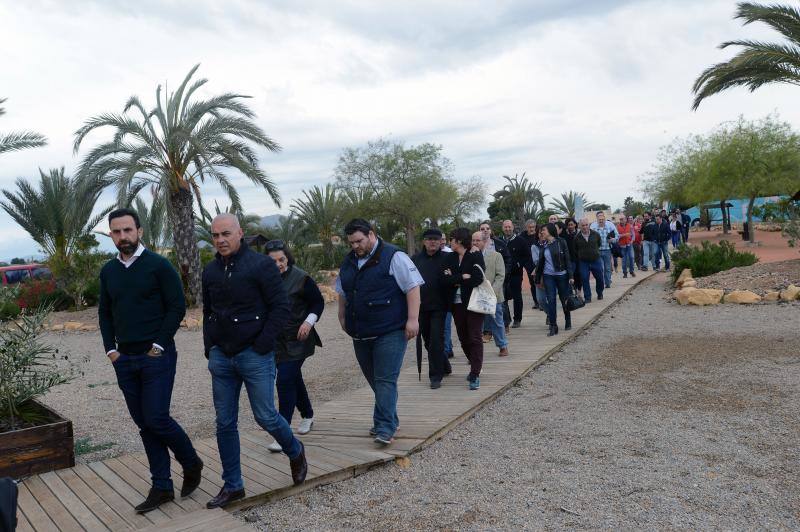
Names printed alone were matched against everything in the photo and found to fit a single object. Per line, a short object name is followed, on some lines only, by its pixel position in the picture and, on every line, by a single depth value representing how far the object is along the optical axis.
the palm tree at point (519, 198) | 50.50
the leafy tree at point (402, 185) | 40.97
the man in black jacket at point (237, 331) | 3.90
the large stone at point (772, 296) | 12.47
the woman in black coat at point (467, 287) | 6.60
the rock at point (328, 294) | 19.43
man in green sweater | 3.88
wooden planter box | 4.67
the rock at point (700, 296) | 12.84
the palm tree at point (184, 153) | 16.39
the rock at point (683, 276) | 15.30
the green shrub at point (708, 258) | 16.08
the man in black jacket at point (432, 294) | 6.42
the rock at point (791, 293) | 12.18
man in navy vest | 4.87
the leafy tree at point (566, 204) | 55.09
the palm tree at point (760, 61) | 14.44
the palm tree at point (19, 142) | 15.19
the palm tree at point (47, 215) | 21.59
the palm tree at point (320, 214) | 33.28
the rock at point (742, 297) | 12.60
